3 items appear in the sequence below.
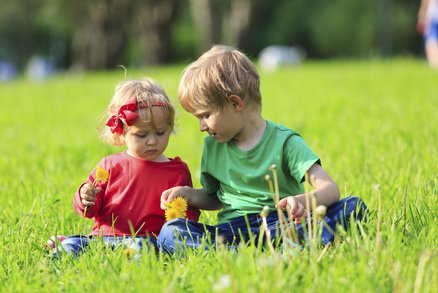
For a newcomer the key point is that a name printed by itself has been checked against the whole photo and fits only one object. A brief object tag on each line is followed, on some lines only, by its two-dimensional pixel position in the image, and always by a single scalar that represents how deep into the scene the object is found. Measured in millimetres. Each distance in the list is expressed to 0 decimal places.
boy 3414
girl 3740
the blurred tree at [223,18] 28141
